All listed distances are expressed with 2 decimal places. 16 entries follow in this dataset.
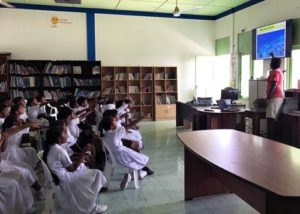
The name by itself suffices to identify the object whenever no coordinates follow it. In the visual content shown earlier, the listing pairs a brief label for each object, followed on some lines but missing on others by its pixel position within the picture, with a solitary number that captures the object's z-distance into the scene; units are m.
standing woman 5.43
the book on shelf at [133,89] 8.86
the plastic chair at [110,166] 3.25
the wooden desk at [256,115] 5.64
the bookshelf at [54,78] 7.87
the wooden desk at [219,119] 5.66
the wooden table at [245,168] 1.64
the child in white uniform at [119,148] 3.26
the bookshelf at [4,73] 7.68
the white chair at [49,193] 2.52
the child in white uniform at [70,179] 2.50
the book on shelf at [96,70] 8.38
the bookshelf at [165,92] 8.98
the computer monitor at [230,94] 6.75
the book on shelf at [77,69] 8.29
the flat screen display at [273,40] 6.29
